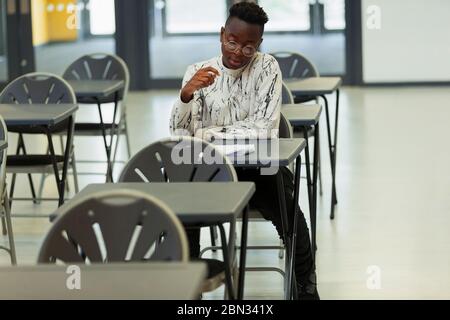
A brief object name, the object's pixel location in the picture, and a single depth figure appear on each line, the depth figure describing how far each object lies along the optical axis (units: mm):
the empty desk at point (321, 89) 6816
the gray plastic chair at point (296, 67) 7766
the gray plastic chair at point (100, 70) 8008
